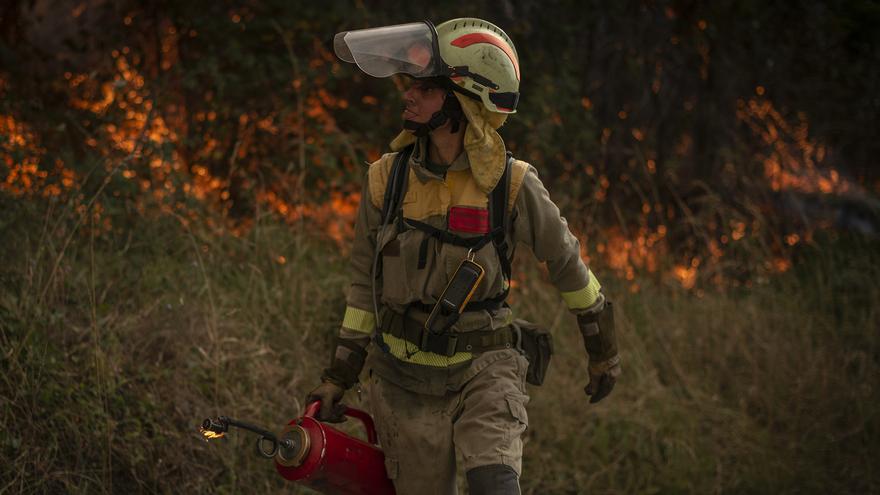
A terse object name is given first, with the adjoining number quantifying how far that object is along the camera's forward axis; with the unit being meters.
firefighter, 6.43
